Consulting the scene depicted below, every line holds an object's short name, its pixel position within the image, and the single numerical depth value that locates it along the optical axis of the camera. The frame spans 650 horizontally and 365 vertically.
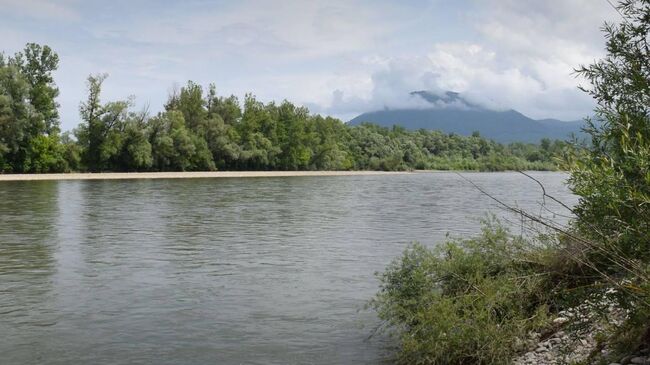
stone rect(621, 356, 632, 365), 8.21
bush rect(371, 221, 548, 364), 10.20
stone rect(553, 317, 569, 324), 10.75
